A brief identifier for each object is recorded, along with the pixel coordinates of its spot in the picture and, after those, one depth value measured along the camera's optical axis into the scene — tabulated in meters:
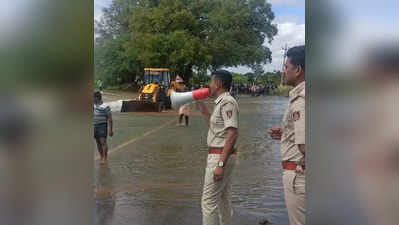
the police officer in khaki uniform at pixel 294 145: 2.39
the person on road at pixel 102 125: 5.50
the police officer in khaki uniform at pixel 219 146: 2.89
